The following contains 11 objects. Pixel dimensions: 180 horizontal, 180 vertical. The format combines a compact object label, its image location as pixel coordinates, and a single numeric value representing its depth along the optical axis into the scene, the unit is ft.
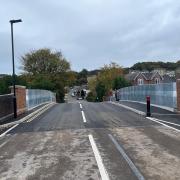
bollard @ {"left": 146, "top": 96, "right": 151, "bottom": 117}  38.83
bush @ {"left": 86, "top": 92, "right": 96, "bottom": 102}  191.86
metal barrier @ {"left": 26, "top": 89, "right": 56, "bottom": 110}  55.36
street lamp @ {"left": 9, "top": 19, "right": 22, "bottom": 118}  40.20
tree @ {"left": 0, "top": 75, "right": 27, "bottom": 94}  100.23
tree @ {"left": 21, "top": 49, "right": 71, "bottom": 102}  158.98
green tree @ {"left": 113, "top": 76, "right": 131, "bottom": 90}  150.35
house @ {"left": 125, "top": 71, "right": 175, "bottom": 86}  199.67
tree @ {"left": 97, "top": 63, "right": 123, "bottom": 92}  175.15
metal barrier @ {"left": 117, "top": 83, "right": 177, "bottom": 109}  44.66
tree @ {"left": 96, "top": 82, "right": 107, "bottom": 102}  172.32
